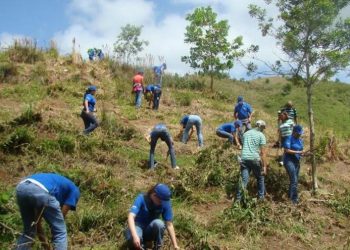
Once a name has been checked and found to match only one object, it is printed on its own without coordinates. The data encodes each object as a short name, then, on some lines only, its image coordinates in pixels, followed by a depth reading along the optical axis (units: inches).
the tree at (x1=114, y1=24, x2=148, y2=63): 1428.5
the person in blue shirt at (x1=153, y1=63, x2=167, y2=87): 783.1
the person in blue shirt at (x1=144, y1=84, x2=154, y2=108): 729.9
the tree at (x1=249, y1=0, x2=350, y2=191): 417.7
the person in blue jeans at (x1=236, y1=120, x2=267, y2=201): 368.5
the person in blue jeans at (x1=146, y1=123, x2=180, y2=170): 420.5
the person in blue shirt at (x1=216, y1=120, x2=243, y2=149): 519.8
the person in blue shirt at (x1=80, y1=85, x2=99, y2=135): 475.5
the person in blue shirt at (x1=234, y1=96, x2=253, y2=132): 546.9
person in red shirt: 692.7
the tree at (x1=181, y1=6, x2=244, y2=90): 997.8
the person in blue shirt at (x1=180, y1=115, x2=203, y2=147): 523.8
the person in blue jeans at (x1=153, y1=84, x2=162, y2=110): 717.3
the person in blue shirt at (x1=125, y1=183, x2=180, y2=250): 243.3
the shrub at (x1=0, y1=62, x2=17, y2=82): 737.6
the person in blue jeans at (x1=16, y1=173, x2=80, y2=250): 218.2
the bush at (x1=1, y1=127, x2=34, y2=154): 406.0
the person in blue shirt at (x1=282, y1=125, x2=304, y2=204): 384.5
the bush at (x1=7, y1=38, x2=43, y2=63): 824.9
